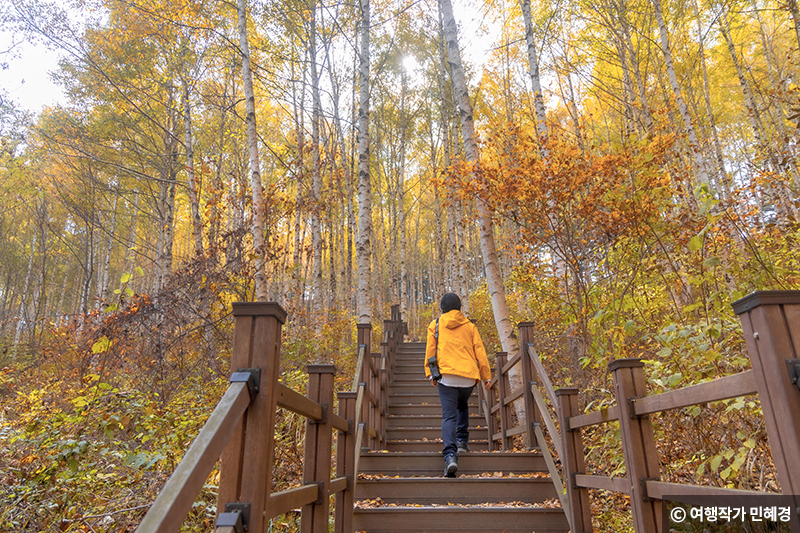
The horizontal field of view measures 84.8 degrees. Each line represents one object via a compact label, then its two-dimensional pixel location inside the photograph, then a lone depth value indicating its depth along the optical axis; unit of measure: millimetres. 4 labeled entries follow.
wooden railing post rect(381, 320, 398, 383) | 7717
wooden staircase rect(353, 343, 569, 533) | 3541
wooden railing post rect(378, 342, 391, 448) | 6014
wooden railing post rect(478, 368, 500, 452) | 5542
